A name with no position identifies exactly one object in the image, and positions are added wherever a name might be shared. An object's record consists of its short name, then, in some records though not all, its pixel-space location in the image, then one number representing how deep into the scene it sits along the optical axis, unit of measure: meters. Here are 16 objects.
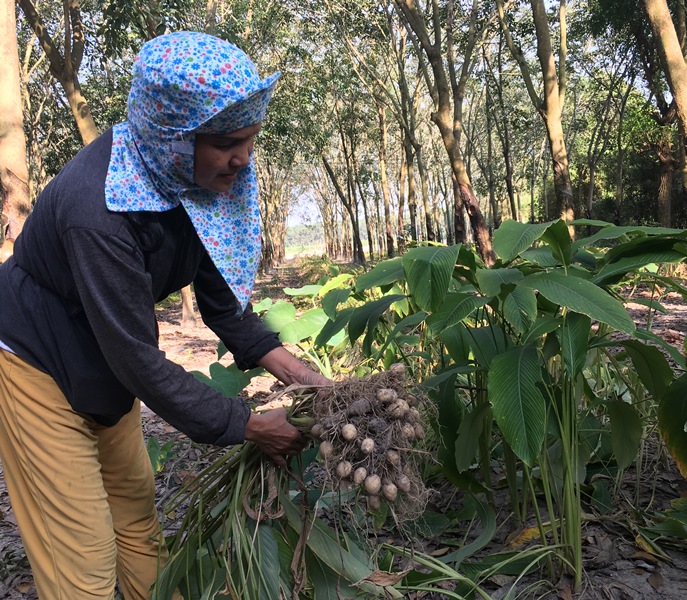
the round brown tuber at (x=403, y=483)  1.51
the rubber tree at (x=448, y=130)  8.55
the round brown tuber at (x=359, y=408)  1.56
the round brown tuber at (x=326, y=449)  1.51
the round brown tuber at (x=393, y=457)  1.51
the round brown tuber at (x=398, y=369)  1.64
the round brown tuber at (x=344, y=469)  1.49
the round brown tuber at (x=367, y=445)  1.47
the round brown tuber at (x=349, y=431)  1.50
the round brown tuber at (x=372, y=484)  1.47
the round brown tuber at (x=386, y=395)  1.56
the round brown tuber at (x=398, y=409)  1.54
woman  1.41
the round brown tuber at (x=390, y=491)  1.48
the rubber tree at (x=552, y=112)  8.38
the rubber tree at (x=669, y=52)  5.69
